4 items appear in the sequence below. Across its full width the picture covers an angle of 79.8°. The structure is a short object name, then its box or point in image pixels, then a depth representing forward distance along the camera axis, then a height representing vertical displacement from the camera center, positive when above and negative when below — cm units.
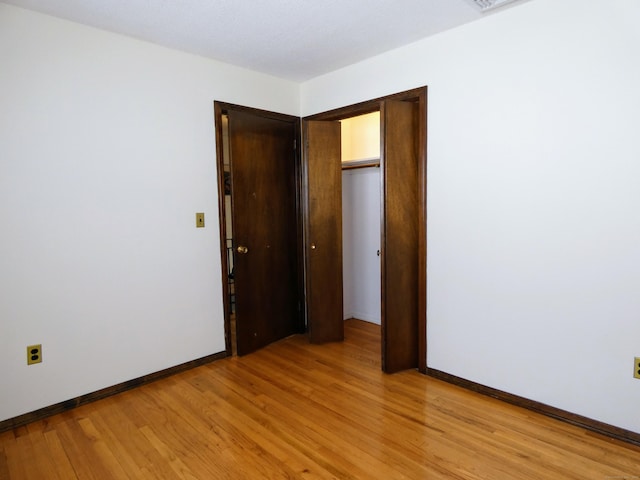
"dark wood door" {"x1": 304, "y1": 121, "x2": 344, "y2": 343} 332 -12
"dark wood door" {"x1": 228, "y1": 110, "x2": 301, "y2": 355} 317 -7
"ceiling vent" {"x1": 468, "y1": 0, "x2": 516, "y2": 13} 214 +120
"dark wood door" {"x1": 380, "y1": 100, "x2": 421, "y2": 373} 274 -13
